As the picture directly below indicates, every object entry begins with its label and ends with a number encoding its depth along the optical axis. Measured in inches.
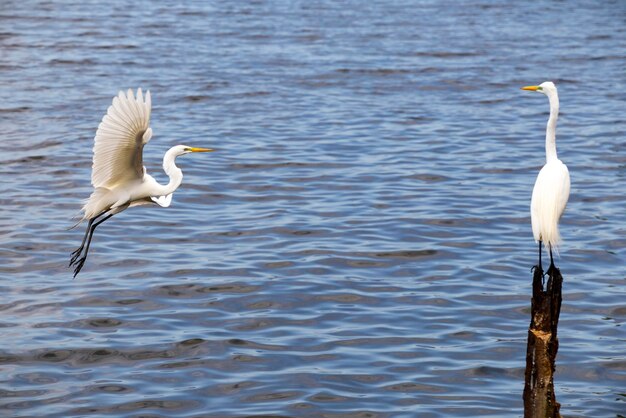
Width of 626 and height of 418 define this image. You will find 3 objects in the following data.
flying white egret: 668.1
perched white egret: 695.1
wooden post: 590.6
